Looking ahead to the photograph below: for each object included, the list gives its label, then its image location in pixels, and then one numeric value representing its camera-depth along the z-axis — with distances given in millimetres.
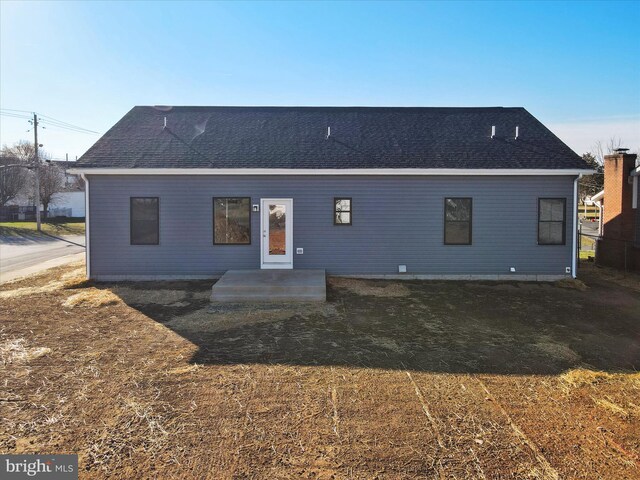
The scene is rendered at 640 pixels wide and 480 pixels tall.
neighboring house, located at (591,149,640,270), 12648
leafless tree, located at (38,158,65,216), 37031
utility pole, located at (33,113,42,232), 27562
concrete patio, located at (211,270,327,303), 8727
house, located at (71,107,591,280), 10719
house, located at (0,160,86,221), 36969
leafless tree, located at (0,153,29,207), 38938
